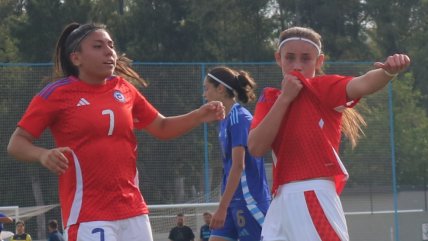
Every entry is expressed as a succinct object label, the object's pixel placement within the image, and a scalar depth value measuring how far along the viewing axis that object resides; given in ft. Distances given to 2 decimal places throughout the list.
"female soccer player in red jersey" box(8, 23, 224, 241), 31.81
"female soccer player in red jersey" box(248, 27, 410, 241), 30.48
